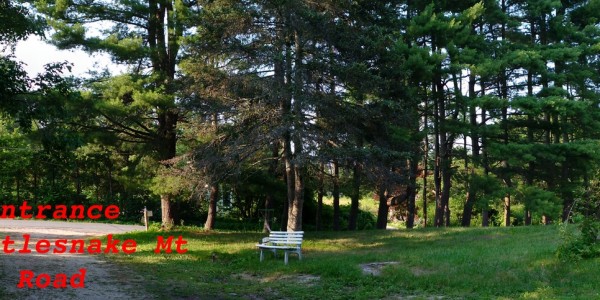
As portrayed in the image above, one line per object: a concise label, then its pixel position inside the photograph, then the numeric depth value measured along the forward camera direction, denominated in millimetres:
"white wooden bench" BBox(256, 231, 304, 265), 11812
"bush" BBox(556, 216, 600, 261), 9320
